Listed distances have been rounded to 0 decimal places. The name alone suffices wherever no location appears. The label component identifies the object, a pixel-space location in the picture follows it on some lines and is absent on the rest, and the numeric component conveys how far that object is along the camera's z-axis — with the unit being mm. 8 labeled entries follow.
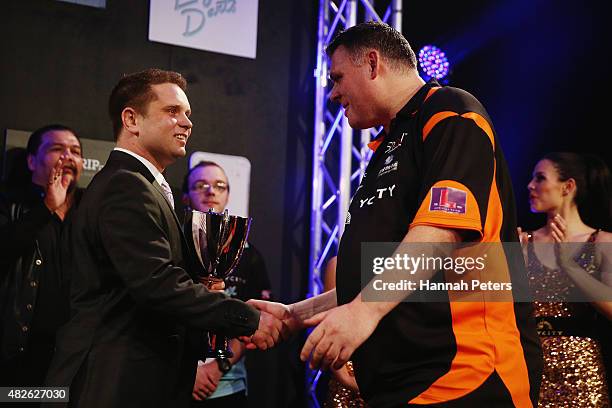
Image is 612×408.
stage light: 5570
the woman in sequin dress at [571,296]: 3838
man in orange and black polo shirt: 1734
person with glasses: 4148
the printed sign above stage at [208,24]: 5098
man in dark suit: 2398
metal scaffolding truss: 5125
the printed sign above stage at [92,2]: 4894
